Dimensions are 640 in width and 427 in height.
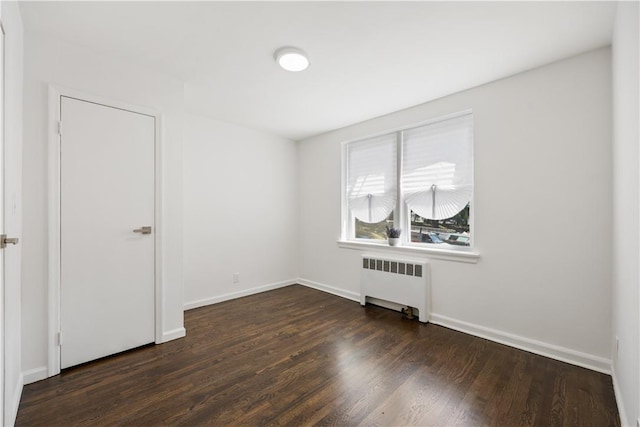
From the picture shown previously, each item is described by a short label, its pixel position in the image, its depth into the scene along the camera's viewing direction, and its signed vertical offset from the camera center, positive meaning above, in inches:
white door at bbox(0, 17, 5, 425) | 51.7 -12.1
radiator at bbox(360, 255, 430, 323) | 119.4 -32.1
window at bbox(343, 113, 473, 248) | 115.6 +14.5
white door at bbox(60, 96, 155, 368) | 82.4 -5.7
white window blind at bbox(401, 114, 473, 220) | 114.3 +20.9
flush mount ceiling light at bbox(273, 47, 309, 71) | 83.4 +49.3
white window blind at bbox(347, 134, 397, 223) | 142.2 +19.8
